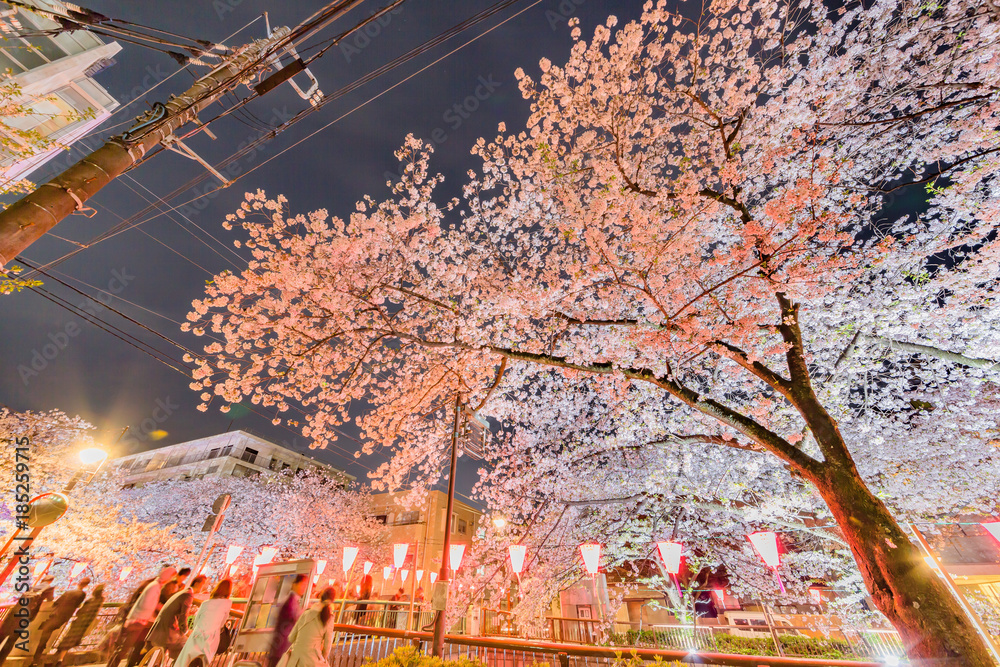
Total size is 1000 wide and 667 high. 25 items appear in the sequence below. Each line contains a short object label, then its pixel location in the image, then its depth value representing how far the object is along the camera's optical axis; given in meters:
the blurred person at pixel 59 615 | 6.81
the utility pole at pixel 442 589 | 6.43
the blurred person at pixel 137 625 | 6.46
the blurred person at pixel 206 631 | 5.43
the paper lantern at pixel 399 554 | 14.55
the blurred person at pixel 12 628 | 6.42
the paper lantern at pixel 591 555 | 10.45
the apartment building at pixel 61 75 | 15.68
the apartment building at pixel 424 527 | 33.09
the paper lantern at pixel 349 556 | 15.03
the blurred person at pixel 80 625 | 7.10
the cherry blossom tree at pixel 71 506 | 18.98
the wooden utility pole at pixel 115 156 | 4.63
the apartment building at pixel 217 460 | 47.22
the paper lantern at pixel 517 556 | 10.71
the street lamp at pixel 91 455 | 10.78
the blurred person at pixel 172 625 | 6.20
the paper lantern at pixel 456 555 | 12.28
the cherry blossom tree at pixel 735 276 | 7.11
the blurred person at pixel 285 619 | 5.30
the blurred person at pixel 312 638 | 4.79
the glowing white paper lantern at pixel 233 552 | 14.69
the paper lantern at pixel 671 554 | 9.96
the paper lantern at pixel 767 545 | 8.72
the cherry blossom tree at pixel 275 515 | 31.35
